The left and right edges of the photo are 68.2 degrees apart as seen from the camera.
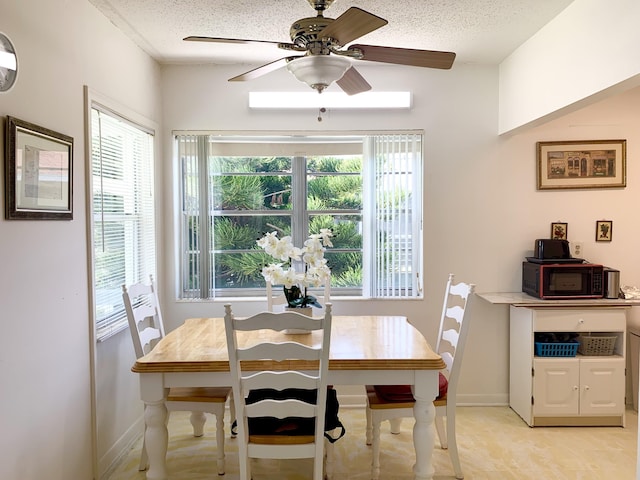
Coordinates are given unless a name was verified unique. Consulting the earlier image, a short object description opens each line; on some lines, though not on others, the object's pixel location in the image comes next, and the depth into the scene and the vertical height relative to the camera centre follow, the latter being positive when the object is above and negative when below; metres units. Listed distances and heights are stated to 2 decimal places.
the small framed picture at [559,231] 3.51 -0.04
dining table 2.06 -0.65
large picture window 3.54 +0.16
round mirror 1.71 +0.61
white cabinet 3.12 -1.00
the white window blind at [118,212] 2.57 +0.10
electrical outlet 3.51 -0.18
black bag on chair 2.02 -0.84
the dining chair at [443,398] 2.37 -0.88
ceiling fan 1.88 +0.73
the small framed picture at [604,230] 3.50 -0.03
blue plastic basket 3.15 -0.82
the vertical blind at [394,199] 3.53 +0.20
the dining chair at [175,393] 2.45 -0.88
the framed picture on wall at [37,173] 1.77 +0.23
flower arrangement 2.43 -0.17
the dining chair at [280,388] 1.81 -0.66
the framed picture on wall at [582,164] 3.47 +0.45
